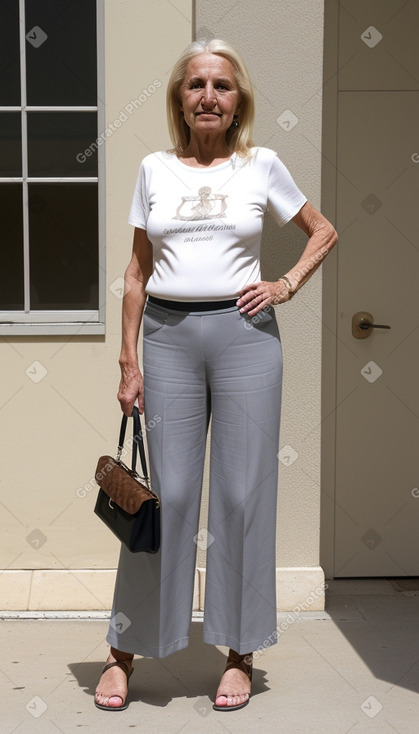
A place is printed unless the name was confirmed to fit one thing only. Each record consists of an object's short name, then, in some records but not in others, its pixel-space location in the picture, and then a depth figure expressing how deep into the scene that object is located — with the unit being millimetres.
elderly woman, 3273
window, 4328
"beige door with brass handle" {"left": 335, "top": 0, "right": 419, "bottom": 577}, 4648
